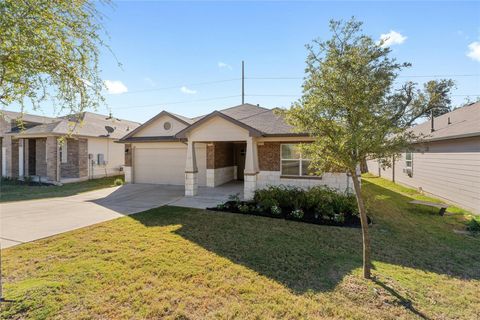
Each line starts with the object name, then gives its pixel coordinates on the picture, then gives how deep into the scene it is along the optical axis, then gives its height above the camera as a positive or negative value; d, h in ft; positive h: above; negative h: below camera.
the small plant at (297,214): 27.32 -6.80
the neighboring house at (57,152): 52.65 +1.25
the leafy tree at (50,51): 10.14 +5.15
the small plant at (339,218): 26.03 -6.95
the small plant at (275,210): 28.81 -6.69
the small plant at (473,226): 24.09 -7.32
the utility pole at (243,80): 93.15 +30.56
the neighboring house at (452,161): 31.09 -0.86
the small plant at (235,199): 32.83 -6.22
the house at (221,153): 35.94 +0.79
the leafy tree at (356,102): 13.50 +3.22
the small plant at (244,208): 29.99 -6.74
